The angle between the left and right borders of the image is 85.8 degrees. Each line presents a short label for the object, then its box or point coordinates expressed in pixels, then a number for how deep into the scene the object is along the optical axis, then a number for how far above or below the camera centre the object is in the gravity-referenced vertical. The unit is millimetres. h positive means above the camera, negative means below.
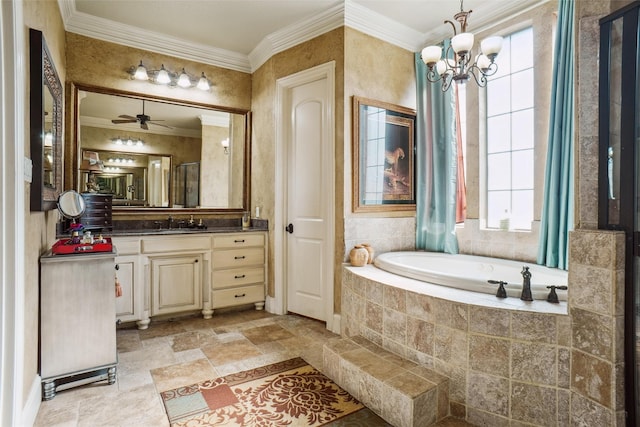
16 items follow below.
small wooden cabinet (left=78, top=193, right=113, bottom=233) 2975 -27
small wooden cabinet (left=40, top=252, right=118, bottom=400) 2008 -669
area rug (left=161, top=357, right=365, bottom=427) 1824 -1103
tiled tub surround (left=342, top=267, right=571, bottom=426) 1586 -725
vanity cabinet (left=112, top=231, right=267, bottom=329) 3072 -607
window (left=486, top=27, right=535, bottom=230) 2912 +658
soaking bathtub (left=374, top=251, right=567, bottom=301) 1935 -439
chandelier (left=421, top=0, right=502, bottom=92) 2195 +1060
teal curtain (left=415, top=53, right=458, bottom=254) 3266 +439
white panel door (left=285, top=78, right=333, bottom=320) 3232 +112
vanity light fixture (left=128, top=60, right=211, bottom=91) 3449 +1381
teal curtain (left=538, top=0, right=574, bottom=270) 2391 +409
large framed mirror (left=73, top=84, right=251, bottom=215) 3314 +613
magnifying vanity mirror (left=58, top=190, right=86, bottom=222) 2277 +38
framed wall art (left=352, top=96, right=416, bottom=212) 3078 +517
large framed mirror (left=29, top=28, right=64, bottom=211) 1781 +492
